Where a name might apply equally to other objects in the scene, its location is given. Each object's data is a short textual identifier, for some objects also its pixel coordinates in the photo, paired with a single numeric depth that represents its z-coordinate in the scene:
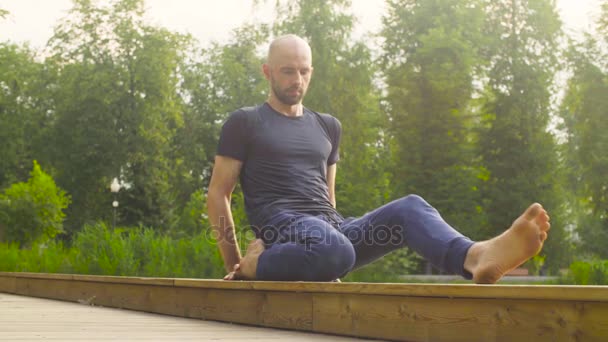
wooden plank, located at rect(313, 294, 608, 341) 2.54
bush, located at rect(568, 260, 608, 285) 8.71
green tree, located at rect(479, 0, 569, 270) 32.34
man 3.93
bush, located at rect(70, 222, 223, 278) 7.95
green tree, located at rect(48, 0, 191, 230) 39.59
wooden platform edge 2.56
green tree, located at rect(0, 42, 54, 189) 41.09
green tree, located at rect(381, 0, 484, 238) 31.56
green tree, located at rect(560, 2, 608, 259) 31.72
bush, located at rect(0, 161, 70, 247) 29.88
